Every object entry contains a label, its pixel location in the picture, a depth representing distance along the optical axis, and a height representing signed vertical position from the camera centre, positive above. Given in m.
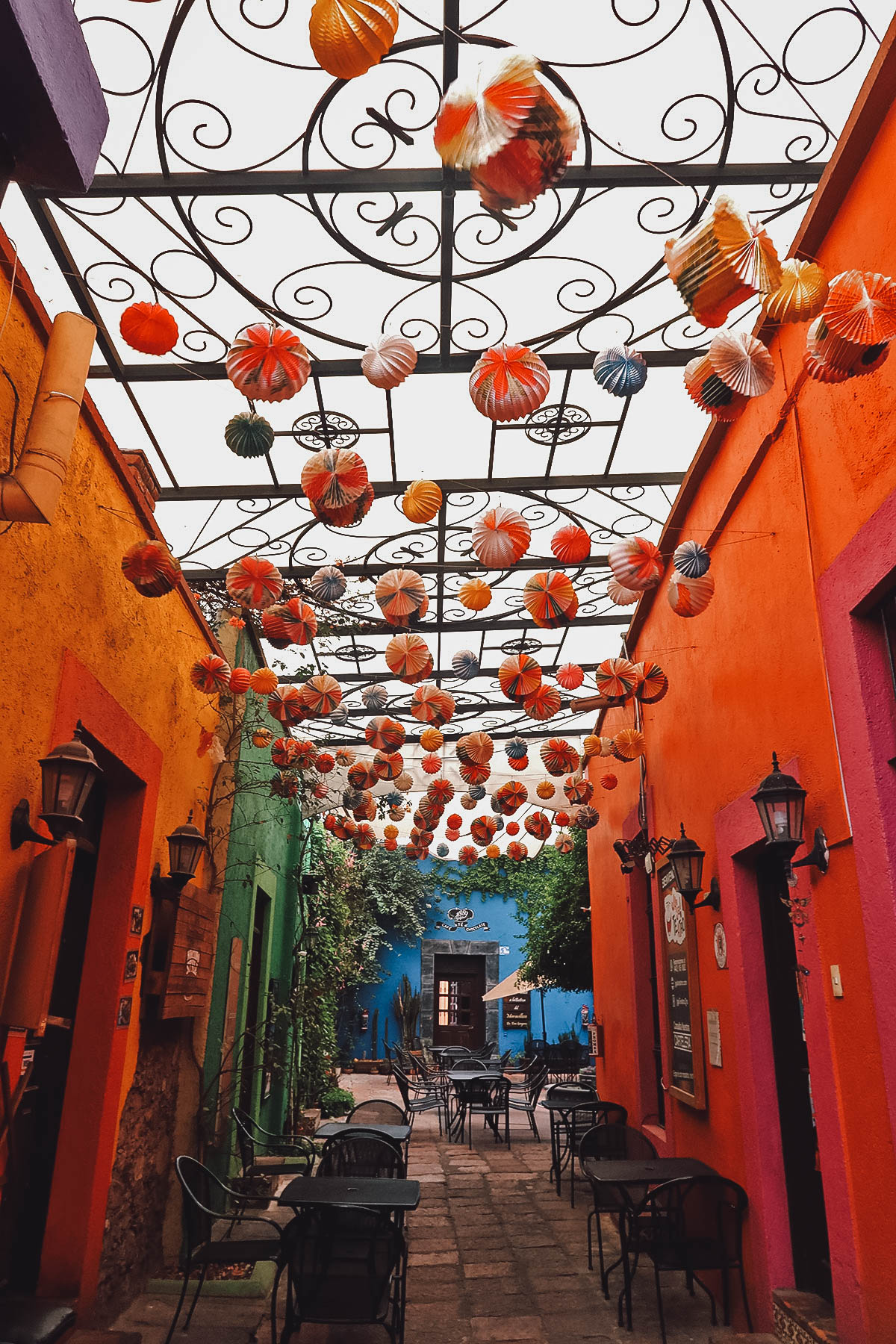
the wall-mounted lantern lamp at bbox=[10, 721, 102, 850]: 2.73 +0.61
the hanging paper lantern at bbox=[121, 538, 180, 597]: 3.65 +1.69
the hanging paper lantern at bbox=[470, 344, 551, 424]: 3.39 +2.28
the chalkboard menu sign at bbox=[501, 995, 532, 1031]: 16.02 -0.18
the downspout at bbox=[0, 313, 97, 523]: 2.46 +1.55
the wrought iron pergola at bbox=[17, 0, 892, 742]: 3.37 +3.49
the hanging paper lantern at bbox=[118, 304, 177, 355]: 3.34 +2.41
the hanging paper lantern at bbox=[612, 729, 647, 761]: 6.25 +1.76
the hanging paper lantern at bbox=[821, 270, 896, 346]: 2.23 +1.69
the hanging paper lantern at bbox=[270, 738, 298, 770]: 6.51 +1.74
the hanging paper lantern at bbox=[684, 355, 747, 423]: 2.86 +1.90
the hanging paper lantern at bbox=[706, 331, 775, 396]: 2.78 +1.92
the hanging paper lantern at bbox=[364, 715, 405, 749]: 6.38 +1.84
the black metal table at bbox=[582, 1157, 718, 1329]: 4.09 -0.78
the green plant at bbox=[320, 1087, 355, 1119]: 9.43 -1.06
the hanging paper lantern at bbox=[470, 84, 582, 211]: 2.09 +1.93
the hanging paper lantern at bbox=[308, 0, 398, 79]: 2.07 +2.17
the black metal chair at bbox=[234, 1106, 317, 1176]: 5.41 -0.96
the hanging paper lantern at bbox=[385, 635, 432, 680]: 5.25 +1.94
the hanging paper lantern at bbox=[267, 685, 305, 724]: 6.00 +1.89
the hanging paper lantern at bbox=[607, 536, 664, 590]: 4.21 +2.00
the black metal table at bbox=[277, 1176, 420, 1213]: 3.63 -0.80
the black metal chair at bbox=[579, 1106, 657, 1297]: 5.43 -0.85
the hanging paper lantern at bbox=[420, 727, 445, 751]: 6.94 +1.95
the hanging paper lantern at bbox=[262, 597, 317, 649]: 5.01 +2.04
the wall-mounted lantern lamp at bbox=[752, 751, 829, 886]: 3.12 +0.65
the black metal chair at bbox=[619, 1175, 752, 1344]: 3.84 -1.00
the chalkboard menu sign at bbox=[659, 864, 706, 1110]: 4.78 +0.03
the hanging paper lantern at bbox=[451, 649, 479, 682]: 7.65 +2.79
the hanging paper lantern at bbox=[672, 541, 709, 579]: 4.10 +1.96
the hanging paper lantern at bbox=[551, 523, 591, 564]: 4.70 +2.34
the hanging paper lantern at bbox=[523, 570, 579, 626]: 4.70 +2.05
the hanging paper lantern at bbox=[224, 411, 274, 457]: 3.97 +2.41
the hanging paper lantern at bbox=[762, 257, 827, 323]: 2.36 +1.82
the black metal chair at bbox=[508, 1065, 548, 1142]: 8.59 -0.88
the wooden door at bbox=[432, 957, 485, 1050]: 16.42 -0.02
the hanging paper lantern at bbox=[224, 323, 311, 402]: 3.28 +2.25
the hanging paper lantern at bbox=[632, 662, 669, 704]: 5.32 +1.84
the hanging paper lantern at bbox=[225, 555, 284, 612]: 4.55 +2.04
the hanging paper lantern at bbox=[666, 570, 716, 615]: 4.16 +1.85
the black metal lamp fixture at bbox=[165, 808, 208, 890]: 4.36 +0.68
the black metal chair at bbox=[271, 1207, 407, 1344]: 3.29 -1.04
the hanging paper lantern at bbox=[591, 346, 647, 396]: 3.60 +2.47
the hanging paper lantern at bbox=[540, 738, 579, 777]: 6.77 +1.80
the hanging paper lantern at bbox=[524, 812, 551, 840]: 8.93 +1.71
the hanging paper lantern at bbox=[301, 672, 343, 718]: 5.98 +1.96
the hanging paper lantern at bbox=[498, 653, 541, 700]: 5.39 +1.89
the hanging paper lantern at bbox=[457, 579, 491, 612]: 4.89 +2.15
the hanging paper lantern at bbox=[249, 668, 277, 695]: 5.43 +1.87
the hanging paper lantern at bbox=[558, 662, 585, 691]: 6.23 +2.20
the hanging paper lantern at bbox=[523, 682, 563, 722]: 5.76 +1.87
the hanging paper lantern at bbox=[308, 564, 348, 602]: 5.20 +2.32
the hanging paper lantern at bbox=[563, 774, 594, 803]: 7.80 +1.79
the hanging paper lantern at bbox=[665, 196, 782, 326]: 2.30 +1.86
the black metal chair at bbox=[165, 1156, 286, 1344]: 3.66 -0.98
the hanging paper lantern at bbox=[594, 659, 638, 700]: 5.41 +1.90
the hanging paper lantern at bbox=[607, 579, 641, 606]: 4.34 +1.93
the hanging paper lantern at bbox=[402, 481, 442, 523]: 4.21 +2.27
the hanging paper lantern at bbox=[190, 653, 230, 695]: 4.98 +1.74
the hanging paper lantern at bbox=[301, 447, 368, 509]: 3.70 +2.08
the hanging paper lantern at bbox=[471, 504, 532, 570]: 4.31 +2.17
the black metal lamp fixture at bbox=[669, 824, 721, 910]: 4.49 +0.66
